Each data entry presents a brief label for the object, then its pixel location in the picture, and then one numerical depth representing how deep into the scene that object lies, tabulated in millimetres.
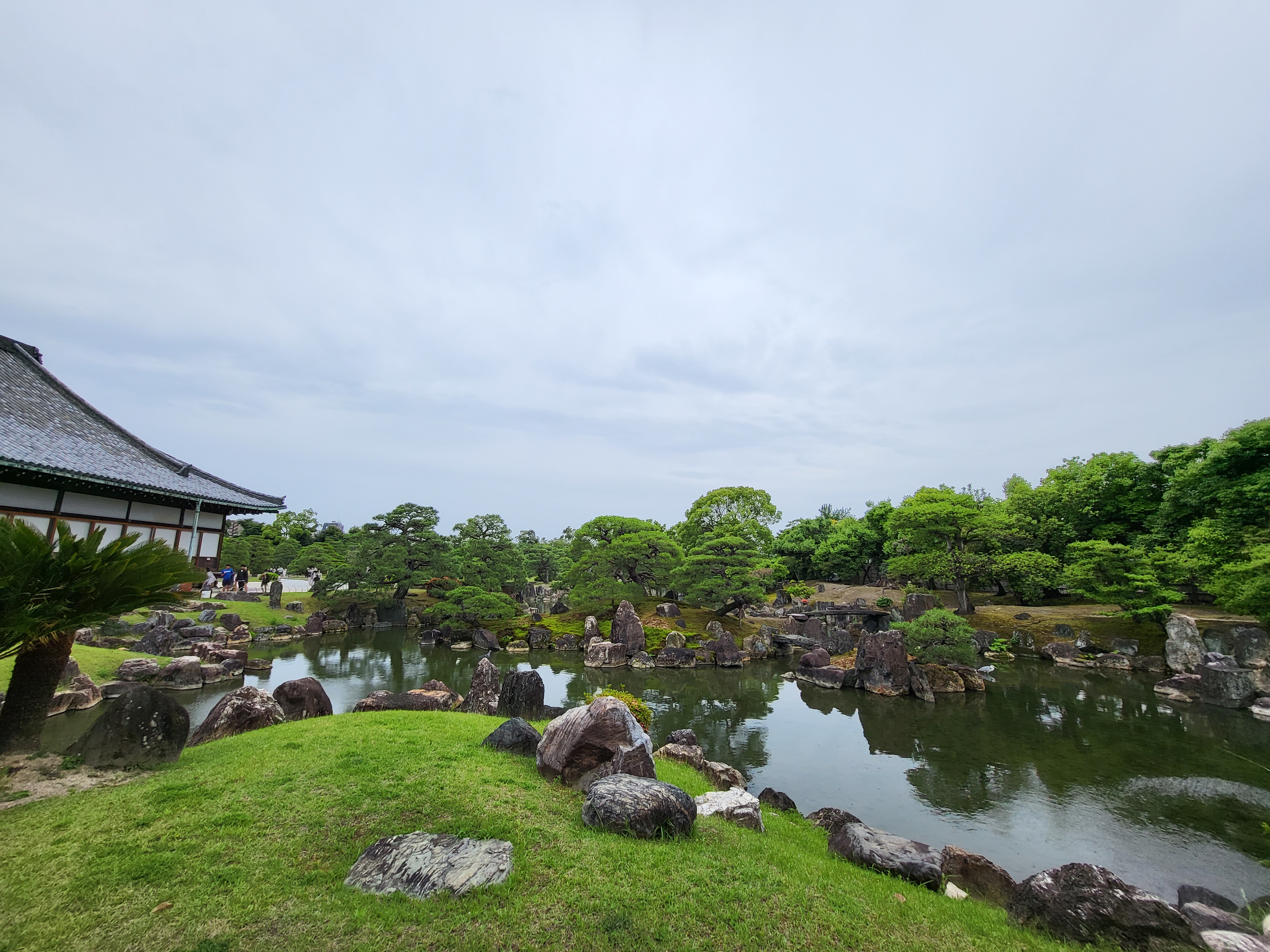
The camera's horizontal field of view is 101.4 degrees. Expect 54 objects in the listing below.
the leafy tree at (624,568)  30641
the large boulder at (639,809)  5555
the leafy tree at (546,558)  55531
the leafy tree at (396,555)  32750
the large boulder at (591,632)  28547
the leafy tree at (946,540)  33219
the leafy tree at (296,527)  51625
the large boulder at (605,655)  24703
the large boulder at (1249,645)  19797
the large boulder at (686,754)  10672
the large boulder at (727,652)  25688
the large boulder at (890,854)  6453
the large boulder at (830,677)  21453
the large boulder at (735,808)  6996
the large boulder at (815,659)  23469
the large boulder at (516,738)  8016
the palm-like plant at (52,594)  5785
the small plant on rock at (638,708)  11609
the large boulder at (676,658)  25172
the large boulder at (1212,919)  6047
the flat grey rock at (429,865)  4320
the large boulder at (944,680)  20547
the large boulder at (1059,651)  25953
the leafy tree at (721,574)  28906
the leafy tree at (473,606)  29906
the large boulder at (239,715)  9250
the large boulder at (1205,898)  7414
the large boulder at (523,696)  11594
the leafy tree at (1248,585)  18031
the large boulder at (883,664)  20406
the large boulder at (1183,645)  21750
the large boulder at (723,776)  10109
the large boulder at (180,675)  16734
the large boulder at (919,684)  19656
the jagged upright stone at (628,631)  26234
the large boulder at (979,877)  6785
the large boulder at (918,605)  31188
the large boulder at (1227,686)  18094
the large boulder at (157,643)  20141
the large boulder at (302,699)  10812
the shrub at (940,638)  21094
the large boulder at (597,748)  6750
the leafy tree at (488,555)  32844
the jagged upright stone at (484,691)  12367
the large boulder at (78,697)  12844
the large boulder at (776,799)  9805
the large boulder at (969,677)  20906
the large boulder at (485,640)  28422
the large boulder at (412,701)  11344
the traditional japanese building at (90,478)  12133
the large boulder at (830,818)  8688
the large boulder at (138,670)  15883
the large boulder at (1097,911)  4918
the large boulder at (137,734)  6848
